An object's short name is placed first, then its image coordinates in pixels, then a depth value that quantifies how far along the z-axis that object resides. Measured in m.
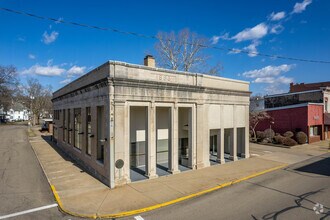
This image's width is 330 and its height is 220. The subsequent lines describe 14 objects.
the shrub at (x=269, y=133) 29.25
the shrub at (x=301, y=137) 27.17
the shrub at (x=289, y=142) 26.30
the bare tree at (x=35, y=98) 69.84
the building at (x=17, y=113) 117.43
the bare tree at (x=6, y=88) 61.03
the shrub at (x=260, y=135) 30.11
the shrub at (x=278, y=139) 27.09
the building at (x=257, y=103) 36.53
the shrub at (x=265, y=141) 28.61
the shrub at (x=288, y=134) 28.17
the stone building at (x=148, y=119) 11.43
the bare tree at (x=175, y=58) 32.44
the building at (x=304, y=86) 52.12
